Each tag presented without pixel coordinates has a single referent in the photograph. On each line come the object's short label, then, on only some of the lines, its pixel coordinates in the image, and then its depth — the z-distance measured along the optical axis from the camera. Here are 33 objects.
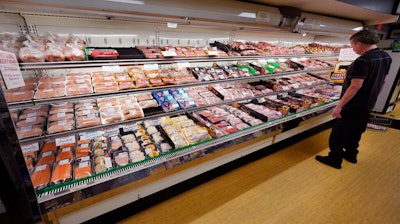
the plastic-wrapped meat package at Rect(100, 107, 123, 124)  1.82
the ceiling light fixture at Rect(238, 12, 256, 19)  2.09
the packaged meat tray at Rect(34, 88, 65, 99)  1.48
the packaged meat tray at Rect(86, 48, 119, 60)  1.61
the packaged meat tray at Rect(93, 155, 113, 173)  1.65
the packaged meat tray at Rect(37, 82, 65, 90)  1.61
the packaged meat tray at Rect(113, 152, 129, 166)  1.74
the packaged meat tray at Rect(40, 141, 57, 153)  1.80
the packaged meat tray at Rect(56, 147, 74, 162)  1.72
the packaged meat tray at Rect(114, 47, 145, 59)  1.77
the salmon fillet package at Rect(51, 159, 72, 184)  1.48
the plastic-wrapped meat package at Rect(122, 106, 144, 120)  1.90
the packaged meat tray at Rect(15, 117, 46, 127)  1.65
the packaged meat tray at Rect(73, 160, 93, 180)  1.56
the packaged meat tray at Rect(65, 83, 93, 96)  1.61
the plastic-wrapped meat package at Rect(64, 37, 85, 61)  1.50
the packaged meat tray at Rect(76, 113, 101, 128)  1.71
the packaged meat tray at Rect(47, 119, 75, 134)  1.61
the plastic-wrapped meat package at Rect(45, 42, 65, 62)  1.42
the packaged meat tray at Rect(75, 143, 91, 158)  1.79
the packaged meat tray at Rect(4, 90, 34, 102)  1.39
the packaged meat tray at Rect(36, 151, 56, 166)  1.65
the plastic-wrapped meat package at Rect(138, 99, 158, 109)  2.13
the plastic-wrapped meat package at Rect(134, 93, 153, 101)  2.27
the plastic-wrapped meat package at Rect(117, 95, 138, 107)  2.09
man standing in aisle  2.34
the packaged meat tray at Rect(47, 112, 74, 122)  1.76
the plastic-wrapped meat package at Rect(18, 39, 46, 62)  1.32
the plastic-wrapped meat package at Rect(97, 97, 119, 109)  2.03
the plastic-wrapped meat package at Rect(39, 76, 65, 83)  1.74
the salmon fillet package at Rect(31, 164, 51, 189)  1.42
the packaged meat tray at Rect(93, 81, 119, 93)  1.74
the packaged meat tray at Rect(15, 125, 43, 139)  1.50
